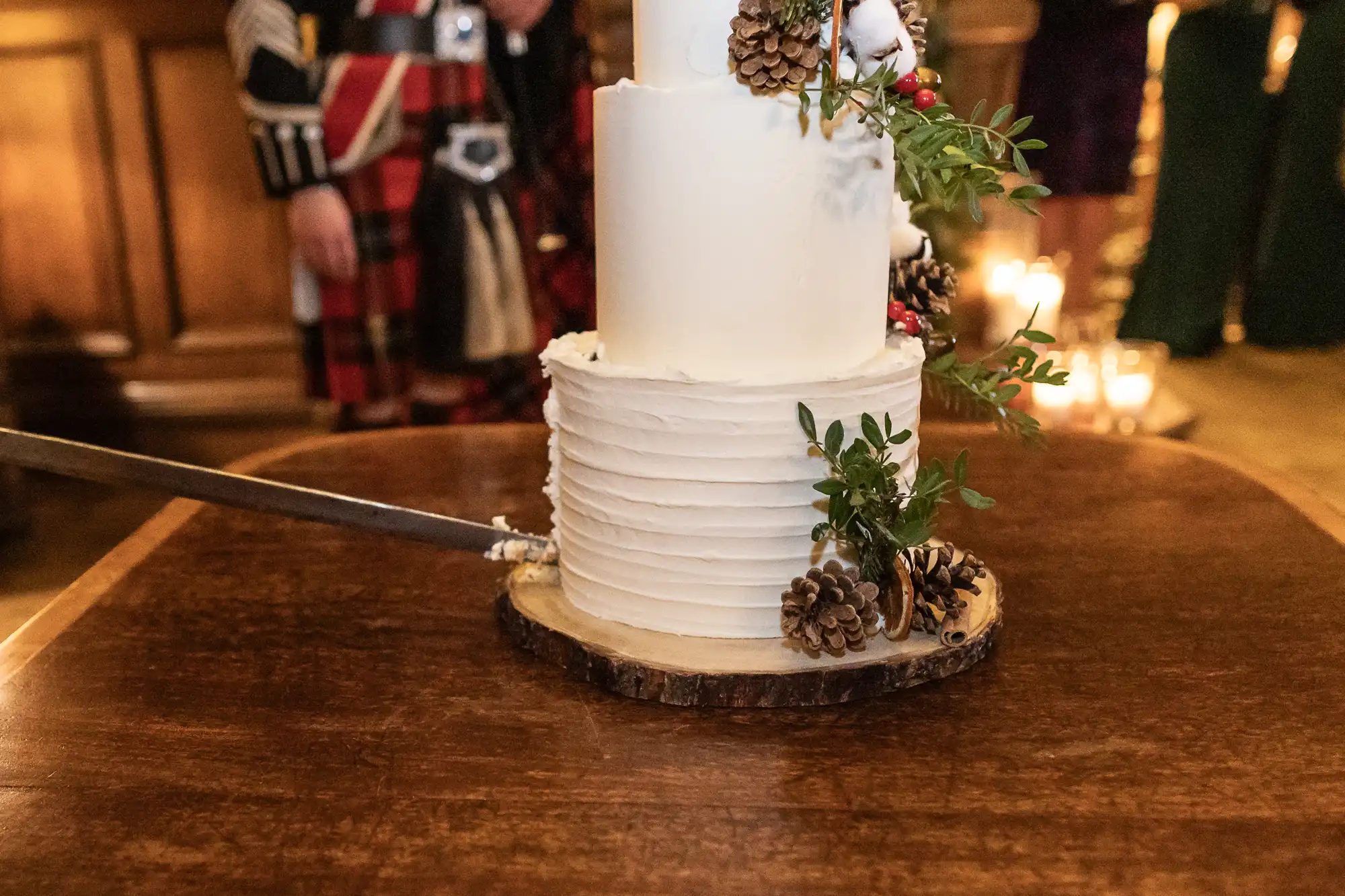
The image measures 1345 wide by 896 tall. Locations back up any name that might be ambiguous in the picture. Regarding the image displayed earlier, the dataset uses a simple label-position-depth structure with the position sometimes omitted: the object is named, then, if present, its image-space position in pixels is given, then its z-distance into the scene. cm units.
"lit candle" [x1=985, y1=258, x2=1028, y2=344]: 223
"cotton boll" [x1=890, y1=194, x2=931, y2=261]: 74
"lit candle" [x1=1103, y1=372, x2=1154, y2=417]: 194
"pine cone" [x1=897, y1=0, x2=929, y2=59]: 64
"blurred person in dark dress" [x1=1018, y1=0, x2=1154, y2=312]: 175
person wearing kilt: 123
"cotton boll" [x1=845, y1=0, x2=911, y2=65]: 59
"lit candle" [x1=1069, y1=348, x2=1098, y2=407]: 194
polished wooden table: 46
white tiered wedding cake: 61
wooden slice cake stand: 60
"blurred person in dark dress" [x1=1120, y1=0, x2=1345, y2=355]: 174
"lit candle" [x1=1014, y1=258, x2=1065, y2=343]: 210
